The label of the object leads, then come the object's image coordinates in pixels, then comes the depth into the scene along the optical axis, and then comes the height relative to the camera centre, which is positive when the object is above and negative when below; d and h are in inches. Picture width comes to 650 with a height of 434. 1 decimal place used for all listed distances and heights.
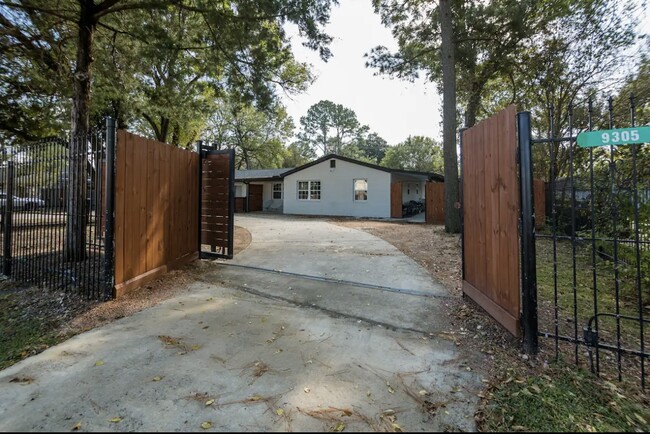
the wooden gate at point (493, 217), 104.9 +1.4
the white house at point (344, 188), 698.2 +81.0
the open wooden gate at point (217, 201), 230.7 +15.0
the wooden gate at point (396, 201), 692.1 +43.3
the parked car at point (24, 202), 199.5 +13.4
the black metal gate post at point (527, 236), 99.3 -5.1
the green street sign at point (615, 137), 87.4 +23.9
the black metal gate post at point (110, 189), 150.9 +15.8
